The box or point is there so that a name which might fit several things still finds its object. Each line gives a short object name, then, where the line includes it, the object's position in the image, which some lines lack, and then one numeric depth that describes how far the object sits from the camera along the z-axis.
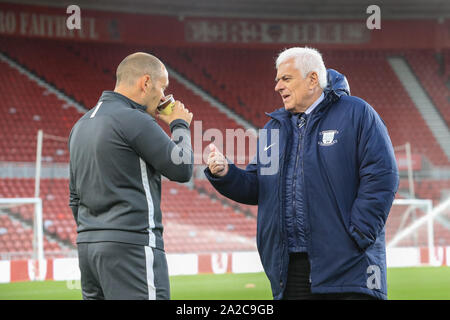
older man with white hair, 5.79
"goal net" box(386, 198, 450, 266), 26.11
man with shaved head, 5.60
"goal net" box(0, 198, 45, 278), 26.74
